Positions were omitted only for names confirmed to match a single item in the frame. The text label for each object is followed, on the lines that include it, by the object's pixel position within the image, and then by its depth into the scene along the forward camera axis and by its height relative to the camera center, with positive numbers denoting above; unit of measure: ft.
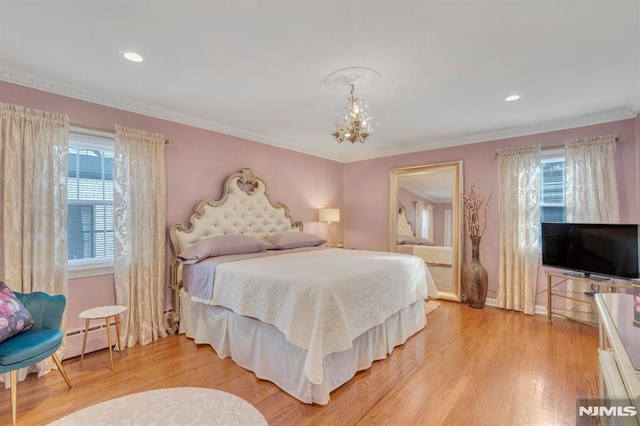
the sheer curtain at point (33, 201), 7.48 +0.41
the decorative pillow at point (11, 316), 6.08 -2.22
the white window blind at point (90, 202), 9.06 +0.43
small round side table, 7.97 -2.80
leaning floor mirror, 14.55 -0.23
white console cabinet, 3.19 -1.76
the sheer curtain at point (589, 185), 10.58 +1.08
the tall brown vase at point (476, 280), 13.15 -3.06
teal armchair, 5.80 -2.74
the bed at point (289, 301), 6.56 -2.37
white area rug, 5.90 -4.25
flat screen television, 9.34 -1.26
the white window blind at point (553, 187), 12.26 +1.16
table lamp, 16.35 -0.04
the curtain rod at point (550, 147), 11.82 +2.77
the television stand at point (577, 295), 10.14 -3.19
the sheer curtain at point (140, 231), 9.48 -0.55
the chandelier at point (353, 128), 7.98 +2.48
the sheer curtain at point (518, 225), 12.23 -0.51
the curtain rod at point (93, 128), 8.78 +2.77
